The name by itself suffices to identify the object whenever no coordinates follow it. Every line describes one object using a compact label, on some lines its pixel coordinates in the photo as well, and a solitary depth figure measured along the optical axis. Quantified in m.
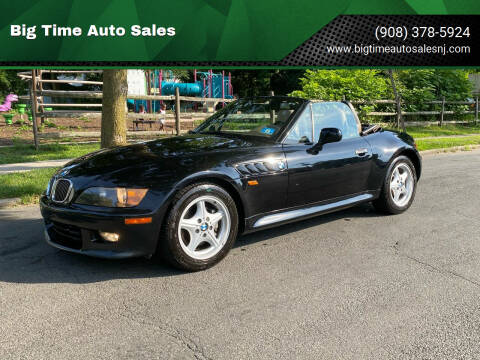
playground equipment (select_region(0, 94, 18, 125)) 19.88
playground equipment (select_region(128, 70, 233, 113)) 27.51
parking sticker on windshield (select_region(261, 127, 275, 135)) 4.75
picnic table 15.32
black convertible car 3.58
